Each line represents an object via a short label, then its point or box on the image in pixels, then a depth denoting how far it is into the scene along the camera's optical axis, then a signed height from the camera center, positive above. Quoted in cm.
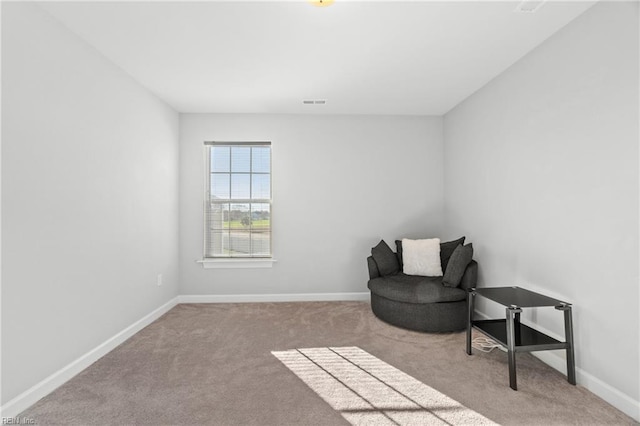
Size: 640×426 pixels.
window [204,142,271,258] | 443 +20
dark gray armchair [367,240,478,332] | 322 -92
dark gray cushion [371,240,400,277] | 387 -56
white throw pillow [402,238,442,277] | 376 -52
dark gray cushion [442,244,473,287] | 328 -53
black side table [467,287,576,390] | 220 -91
